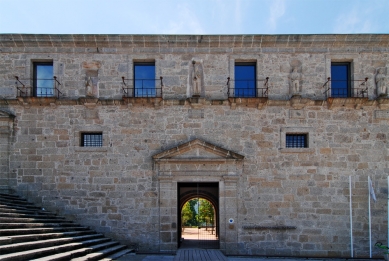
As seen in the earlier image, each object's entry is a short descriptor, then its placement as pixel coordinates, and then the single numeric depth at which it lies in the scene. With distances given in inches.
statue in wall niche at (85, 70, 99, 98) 439.2
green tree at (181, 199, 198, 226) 1215.6
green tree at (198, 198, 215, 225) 1110.1
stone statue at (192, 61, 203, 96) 438.3
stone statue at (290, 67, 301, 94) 438.6
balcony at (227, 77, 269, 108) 436.8
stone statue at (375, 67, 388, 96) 438.6
